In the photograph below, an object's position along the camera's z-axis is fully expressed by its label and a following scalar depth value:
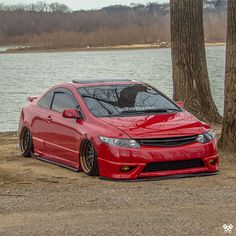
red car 8.86
